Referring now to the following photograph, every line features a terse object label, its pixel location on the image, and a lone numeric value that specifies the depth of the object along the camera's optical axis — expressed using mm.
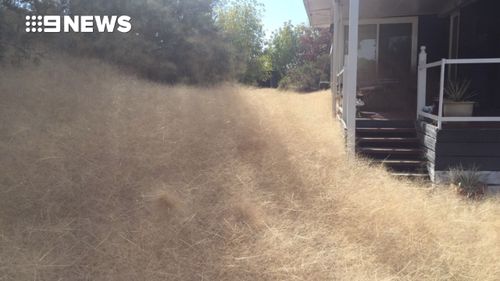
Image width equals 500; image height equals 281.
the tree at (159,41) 11016
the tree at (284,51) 27375
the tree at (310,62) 21094
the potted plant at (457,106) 5172
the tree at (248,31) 21161
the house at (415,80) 4883
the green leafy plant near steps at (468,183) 4617
